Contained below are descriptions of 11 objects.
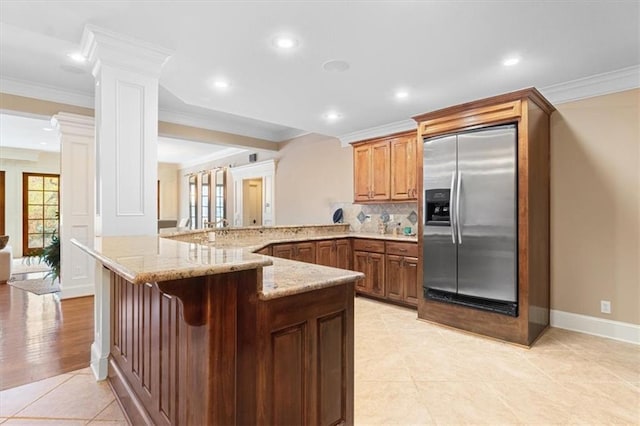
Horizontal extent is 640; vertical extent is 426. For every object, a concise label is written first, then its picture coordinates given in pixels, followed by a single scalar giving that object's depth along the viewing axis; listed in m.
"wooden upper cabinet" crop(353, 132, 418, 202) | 4.63
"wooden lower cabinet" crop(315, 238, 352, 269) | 4.60
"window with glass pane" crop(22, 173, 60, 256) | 8.85
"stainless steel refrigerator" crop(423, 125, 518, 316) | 3.09
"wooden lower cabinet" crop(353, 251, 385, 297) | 4.52
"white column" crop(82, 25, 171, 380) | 2.52
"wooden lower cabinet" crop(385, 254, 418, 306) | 4.15
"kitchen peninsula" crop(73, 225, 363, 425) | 1.23
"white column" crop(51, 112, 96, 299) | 4.70
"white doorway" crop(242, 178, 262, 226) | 7.81
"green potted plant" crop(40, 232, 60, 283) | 5.17
